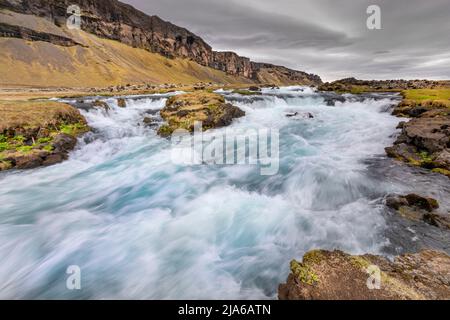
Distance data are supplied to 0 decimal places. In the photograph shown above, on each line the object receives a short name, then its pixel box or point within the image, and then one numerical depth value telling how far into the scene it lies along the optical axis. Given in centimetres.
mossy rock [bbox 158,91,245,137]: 1968
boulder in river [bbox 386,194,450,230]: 689
